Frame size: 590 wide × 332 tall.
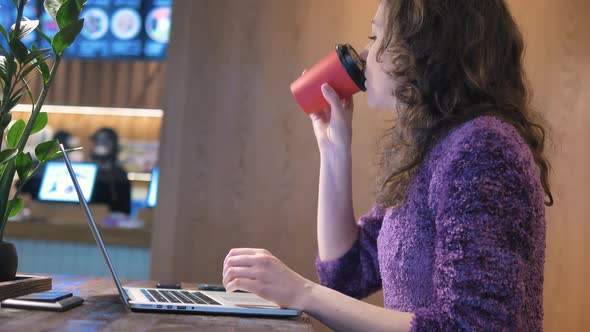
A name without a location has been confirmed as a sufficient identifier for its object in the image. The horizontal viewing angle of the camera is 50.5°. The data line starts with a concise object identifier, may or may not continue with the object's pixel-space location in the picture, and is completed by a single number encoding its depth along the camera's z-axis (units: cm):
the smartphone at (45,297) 86
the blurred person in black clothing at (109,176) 421
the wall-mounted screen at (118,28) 423
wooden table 73
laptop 88
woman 82
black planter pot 96
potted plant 97
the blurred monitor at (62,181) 323
